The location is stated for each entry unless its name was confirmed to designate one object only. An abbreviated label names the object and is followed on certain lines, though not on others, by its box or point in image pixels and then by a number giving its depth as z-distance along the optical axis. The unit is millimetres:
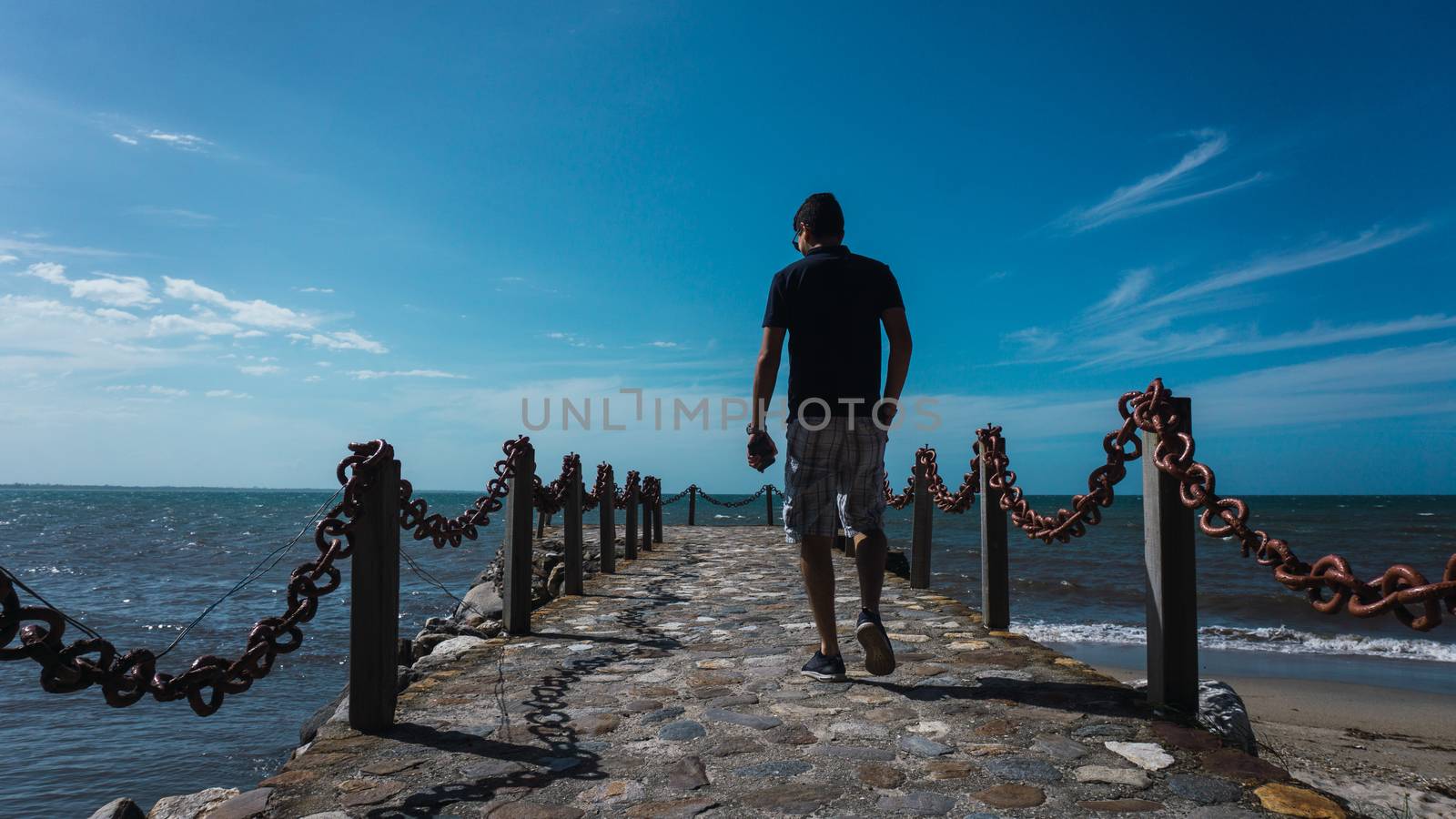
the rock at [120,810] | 3244
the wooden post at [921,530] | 7422
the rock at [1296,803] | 2312
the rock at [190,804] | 2896
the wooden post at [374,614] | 3246
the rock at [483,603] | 9211
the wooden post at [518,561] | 5508
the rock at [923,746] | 2945
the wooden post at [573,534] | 7430
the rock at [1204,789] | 2455
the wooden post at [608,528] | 9758
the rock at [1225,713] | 3658
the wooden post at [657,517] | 14305
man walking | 3801
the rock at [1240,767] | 2602
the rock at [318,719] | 5211
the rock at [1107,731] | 3070
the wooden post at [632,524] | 11503
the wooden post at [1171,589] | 3205
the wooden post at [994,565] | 5191
